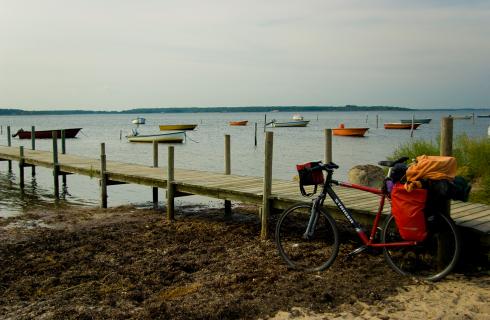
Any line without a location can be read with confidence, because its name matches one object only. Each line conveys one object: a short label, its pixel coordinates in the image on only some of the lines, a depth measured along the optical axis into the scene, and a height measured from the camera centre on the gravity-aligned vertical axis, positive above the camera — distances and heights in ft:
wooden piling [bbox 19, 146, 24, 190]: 60.93 -6.92
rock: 46.52 -6.15
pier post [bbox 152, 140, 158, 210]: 44.56 -6.35
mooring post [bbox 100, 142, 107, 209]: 42.78 -6.49
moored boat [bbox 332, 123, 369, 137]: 173.17 -6.95
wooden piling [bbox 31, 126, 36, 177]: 82.74 -4.15
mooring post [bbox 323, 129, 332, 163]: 31.32 -2.38
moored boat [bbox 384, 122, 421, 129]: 226.95 -6.31
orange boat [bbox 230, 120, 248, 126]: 314.20 -7.89
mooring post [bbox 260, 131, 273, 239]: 25.81 -3.83
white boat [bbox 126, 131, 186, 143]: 151.68 -8.36
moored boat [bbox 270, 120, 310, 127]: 232.73 -6.06
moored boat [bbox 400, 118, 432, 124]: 271.53 -4.81
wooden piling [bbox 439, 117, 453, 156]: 18.30 -0.87
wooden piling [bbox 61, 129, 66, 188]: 74.74 -4.93
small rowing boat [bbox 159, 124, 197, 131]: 199.36 -6.63
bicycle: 16.47 -4.82
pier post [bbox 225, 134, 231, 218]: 36.76 -4.33
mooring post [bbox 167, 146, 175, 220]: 33.91 -5.53
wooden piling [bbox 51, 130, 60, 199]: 53.06 -6.47
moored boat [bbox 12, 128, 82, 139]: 162.71 -8.31
